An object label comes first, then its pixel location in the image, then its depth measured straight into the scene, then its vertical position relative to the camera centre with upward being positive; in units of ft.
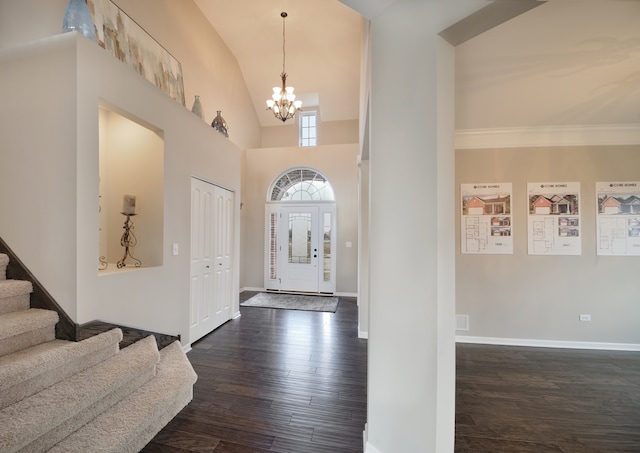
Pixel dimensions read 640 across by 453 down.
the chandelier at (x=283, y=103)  15.83 +8.73
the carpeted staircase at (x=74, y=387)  4.30 -3.25
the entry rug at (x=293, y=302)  15.45 -4.75
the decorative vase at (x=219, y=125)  12.51 +5.60
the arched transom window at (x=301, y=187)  19.55 +3.80
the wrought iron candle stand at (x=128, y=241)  8.66 -0.31
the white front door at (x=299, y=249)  19.07 -1.31
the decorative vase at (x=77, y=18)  7.00 +6.24
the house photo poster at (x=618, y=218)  9.93 +0.63
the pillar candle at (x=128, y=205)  8.26 +0.94
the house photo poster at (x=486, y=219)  10.51 +0.61
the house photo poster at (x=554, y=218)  10.19 +0.63
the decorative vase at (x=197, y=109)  11.39 +5.85
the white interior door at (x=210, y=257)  10.60 -1.16
